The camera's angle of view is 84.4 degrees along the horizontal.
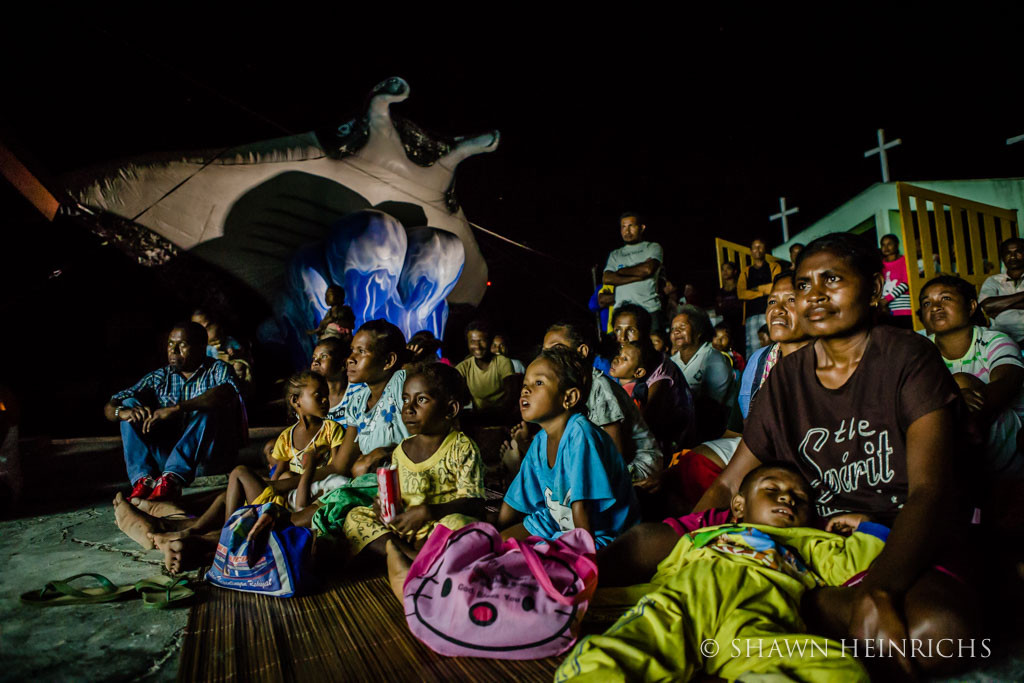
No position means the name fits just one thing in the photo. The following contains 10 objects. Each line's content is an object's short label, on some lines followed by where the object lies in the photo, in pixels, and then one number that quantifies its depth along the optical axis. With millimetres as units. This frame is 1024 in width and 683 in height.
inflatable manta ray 6957
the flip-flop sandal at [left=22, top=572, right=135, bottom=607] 1828
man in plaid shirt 3383
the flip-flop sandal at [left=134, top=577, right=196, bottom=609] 1806
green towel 2368
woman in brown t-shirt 1230
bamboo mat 1381
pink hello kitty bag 1380
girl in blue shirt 1946
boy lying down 1104
